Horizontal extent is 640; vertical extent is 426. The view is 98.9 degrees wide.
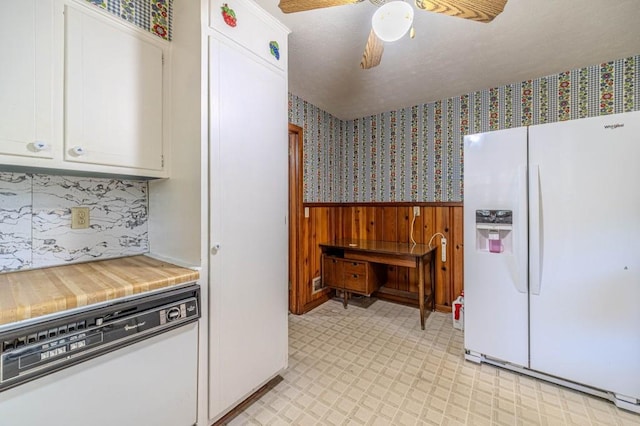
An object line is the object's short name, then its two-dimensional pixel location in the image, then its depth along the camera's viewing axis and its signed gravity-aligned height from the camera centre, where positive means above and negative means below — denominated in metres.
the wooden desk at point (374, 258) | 2.69 -0.49
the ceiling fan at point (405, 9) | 1.30 +1.00
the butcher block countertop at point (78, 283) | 0.92 -0.29
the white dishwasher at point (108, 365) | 0.90 -0.59
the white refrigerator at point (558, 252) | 1.59 -0.25
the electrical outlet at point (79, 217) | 1.47 -0.02
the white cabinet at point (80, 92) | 1.09 +0.56
